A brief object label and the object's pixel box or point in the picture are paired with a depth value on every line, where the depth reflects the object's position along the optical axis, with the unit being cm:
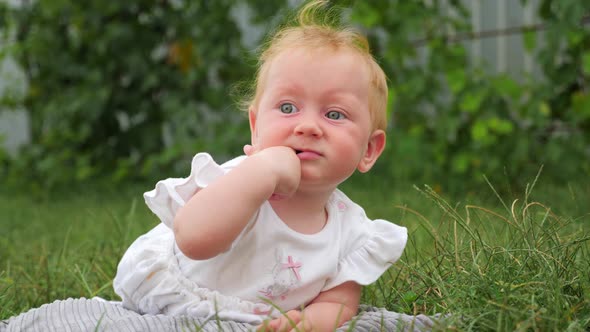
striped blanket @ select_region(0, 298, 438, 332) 168
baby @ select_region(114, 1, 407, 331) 170
